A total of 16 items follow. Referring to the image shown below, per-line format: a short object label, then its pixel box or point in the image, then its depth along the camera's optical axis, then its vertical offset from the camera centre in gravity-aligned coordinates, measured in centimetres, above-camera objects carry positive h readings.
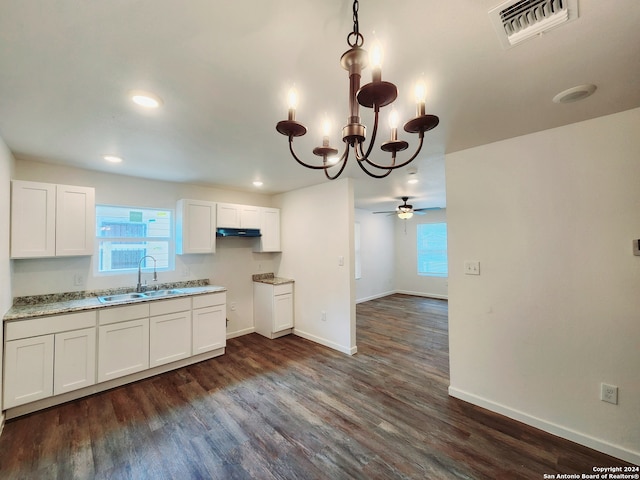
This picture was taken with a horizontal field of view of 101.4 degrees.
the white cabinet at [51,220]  254 +32
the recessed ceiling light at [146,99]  164 +97
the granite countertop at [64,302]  242 -56
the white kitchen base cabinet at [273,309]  425 -102
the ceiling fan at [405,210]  531 +74
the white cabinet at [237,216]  403 +52
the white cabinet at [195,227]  367 +32
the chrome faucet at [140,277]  343 -38
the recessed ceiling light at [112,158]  274 +98
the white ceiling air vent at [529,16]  104 +95
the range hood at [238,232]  397 +25
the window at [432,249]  728 -9
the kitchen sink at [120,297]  298 -57
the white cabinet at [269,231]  450 +30
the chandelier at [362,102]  90 +53
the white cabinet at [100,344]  233 -100
